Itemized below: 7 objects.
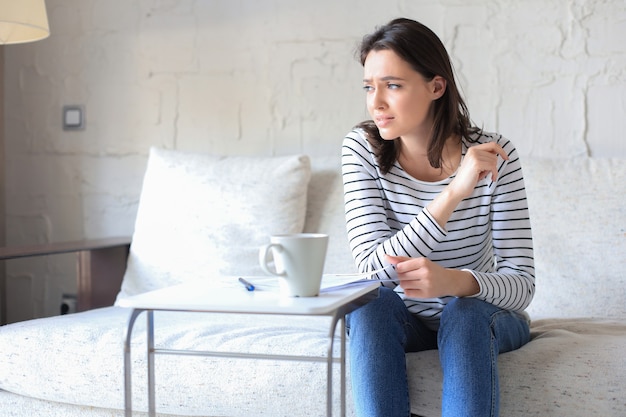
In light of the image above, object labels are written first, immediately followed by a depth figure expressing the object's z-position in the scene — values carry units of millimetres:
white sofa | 2652
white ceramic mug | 2262
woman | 2503
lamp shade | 3426
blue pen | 2378
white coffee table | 2184
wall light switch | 4232
